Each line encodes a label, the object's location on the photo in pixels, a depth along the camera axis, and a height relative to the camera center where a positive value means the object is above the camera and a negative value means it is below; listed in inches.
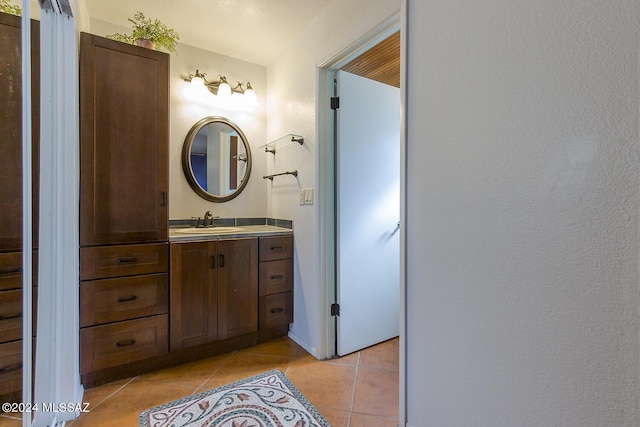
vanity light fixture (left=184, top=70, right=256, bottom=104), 96.6 +43.1
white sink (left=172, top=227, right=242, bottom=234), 84.1 -5.7
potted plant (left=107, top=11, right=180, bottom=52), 75.1 +46.2
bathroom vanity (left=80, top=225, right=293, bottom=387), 67.0 -23.1
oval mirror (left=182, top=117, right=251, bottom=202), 97.7 +18.4
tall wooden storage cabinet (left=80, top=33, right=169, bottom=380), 65.4 +2.1
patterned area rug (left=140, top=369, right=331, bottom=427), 56.7 -40.7
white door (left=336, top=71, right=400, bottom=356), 83.2 +0.1
